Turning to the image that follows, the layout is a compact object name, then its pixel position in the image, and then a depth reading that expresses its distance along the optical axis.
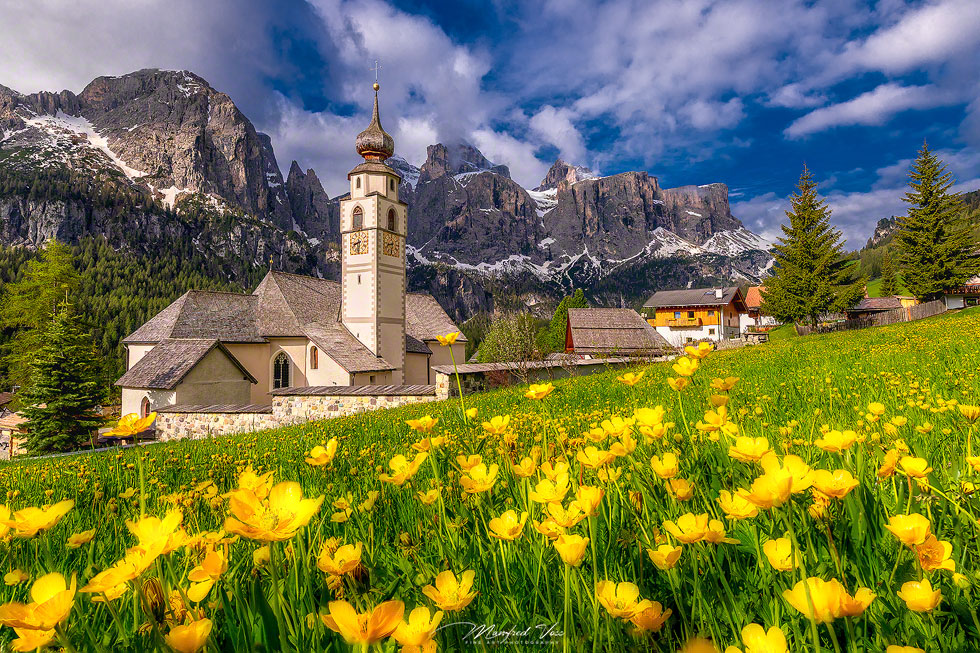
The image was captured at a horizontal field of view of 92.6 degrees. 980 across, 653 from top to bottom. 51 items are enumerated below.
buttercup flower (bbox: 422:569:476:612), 0.83
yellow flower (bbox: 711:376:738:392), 2.35
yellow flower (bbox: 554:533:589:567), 0.89
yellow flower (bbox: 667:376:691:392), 2.42
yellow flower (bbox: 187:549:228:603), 0.93
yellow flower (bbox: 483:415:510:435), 2.18
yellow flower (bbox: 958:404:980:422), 1.80
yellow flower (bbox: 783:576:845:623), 0.72
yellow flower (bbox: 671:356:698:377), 2.36
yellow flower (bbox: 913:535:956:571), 0.93
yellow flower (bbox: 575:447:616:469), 1.43
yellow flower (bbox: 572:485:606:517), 1.04
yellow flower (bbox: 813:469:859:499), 0.99
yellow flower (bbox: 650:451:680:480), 1.45
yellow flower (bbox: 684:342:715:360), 2.64
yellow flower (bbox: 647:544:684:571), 0.98
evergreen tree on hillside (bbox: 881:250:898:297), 80.44
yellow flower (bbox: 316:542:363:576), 1.03
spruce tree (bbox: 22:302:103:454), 22.14
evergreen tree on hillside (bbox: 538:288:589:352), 54.72
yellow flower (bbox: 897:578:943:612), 0.74
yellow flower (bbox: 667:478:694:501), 1.49
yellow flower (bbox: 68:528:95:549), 1.42
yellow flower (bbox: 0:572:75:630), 0.70
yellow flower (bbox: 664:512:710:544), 0.98
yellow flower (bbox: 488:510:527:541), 1.08
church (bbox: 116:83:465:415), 24.67
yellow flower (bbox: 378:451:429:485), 1.63
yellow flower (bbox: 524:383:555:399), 2.45
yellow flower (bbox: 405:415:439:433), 2.25
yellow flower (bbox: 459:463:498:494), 1.48
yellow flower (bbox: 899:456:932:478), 1.24
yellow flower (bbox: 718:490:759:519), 1.01
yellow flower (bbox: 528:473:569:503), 1.12
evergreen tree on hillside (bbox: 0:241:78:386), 37.69
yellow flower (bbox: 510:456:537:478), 1.52
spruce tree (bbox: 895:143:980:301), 34.25
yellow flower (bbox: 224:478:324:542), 0.86
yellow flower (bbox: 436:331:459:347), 4.54
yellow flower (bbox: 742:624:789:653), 0.68
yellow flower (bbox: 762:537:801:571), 0.97
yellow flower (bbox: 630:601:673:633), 0.84
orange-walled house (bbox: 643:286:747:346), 65.56
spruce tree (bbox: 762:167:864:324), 34.06
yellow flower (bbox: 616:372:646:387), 2.51
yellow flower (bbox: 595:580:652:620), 0.85
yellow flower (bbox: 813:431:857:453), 1.32
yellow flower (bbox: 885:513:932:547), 0.90
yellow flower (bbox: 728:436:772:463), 1.23
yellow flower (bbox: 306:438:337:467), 1.74
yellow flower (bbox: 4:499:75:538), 1.01
